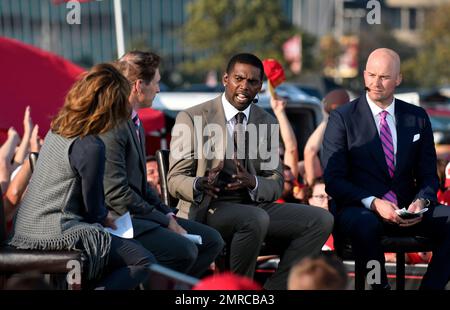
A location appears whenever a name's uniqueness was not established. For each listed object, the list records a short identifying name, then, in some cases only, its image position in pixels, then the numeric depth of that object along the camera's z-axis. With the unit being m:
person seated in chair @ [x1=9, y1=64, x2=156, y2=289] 9.56
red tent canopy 17.71
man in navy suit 11.81
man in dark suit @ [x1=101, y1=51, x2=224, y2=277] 10.45
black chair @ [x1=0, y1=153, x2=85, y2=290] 9.48
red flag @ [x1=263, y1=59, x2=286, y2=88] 15.29
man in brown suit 11.60
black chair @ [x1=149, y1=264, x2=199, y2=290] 7.43
